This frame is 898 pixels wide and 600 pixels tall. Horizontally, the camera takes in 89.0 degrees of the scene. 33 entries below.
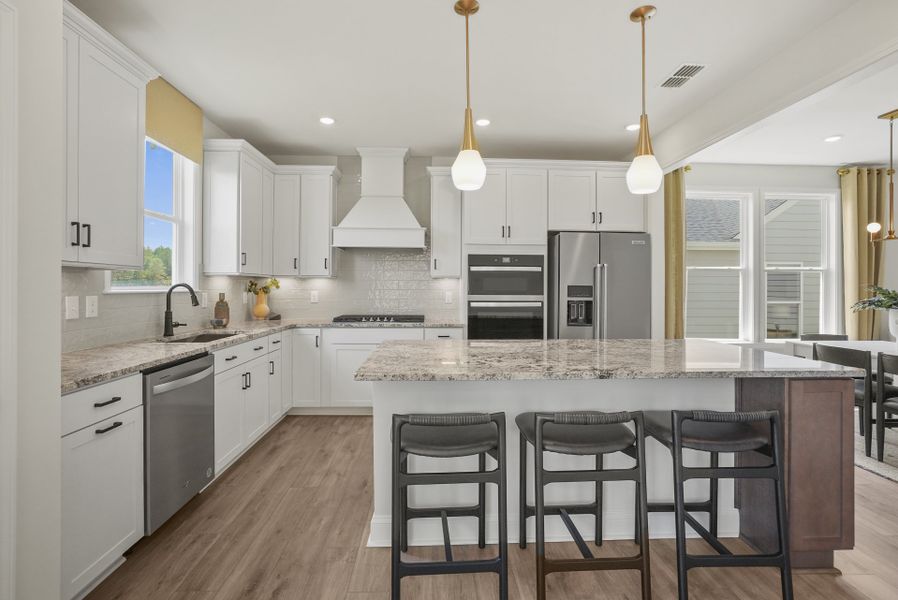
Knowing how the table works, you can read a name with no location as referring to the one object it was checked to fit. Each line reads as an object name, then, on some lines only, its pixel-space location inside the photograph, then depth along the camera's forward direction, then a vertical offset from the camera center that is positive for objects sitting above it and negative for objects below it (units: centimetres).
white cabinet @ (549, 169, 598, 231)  444 +104
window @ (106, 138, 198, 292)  313 +58
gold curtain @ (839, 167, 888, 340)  505 +66
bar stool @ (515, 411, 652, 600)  161 -55
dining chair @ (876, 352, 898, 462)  305 -66
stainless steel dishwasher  210 -68
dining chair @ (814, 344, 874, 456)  323 -51
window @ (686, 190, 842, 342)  529 +42
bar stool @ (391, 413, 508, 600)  159 -55
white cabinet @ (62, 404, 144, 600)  166 -77
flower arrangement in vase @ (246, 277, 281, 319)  447 +8
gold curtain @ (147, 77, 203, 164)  303 +130
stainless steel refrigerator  426 +17
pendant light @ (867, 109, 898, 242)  378 +96
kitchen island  187 -47
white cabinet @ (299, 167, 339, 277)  455 +79
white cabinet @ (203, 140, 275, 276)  374 +79
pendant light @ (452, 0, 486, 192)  220 +67
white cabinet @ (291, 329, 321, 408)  430 -58
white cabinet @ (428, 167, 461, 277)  455 +76
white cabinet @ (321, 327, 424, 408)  429 -54
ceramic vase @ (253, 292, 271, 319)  448 -6
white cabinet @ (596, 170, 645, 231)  446 +95
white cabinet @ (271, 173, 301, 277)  452 +77
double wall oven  438 +0
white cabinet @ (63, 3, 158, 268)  199 +74
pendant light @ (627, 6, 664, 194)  225 +66
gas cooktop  454 -17
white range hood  447 +78
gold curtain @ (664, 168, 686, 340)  484 +51
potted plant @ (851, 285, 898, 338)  335 -1
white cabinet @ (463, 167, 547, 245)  441 +92
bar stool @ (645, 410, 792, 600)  168 -61
